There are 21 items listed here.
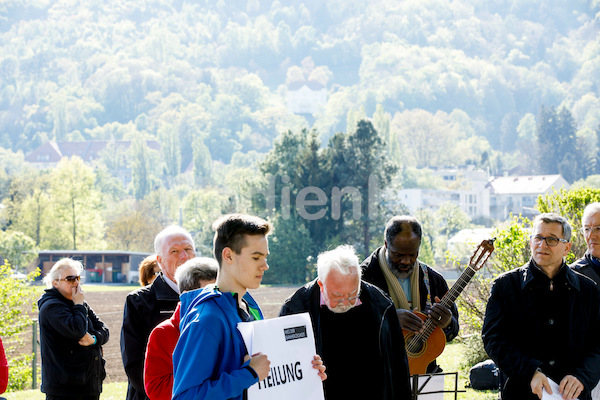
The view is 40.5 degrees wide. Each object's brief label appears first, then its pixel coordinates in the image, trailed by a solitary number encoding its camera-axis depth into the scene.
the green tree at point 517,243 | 11.44
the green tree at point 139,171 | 196.12
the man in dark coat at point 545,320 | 4.94
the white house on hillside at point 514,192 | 183.69
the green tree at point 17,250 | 73.88
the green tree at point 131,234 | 108.50
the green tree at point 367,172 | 75.56
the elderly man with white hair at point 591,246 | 5.92
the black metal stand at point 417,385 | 5.51
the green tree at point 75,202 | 87.12
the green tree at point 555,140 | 191.62
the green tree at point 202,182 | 198.38
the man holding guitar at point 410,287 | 5.63
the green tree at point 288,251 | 69.75
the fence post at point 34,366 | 14.86
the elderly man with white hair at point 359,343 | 4.43
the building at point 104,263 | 82.12
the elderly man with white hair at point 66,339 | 6.58
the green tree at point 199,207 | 110.38
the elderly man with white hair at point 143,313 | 5.02
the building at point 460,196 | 172.12
